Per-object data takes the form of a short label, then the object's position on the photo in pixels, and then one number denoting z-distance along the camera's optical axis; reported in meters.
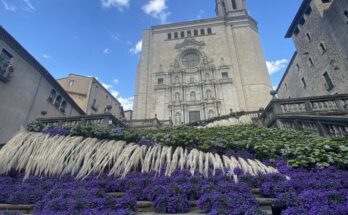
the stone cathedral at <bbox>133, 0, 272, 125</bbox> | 31.98
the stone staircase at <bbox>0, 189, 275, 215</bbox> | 2.99
